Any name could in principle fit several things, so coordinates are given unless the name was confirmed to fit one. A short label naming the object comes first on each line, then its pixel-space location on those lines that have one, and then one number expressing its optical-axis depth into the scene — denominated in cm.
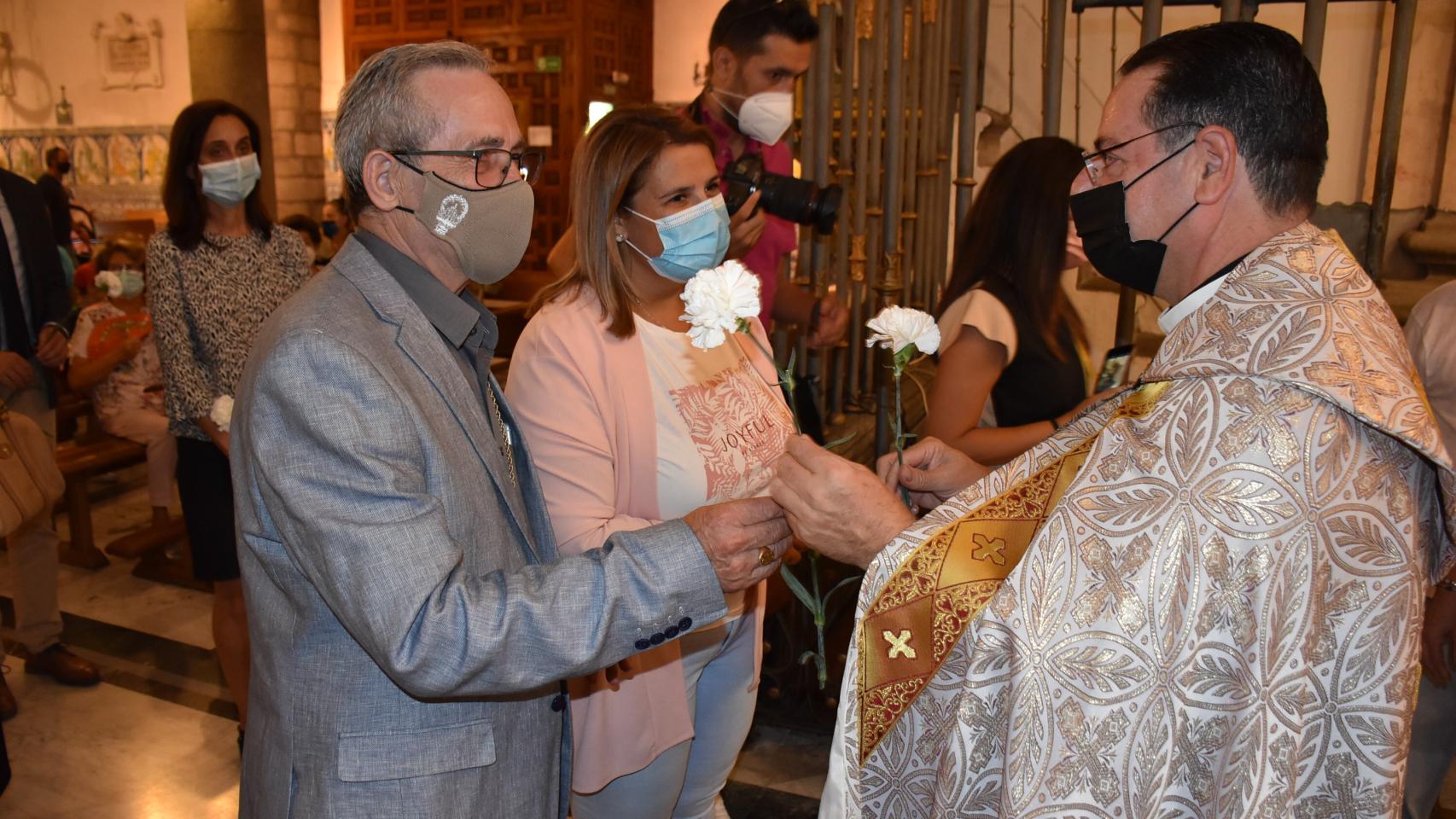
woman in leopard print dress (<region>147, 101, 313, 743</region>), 313
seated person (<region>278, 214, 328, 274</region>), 760
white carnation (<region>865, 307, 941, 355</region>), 157
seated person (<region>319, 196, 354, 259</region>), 888
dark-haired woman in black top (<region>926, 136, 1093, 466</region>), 261
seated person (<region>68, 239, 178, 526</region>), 496
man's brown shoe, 390
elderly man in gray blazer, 132
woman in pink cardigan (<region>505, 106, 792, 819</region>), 198
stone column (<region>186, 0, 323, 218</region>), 1134
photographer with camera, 306
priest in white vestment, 121
